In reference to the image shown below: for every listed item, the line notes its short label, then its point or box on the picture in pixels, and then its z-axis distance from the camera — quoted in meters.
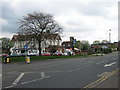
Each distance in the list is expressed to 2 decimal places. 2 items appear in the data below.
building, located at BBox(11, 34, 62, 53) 26.52
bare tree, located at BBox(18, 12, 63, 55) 26.53
